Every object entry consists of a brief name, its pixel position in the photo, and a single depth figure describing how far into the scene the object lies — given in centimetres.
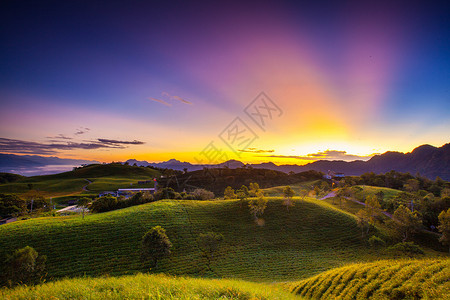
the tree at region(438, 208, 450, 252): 3811
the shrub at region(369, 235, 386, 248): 3878
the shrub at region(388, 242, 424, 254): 3284
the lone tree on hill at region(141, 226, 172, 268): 2841
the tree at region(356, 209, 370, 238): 4393
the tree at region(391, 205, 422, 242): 4238
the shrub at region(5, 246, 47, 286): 2270
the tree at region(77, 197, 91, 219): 4316
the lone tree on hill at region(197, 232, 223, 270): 3319
